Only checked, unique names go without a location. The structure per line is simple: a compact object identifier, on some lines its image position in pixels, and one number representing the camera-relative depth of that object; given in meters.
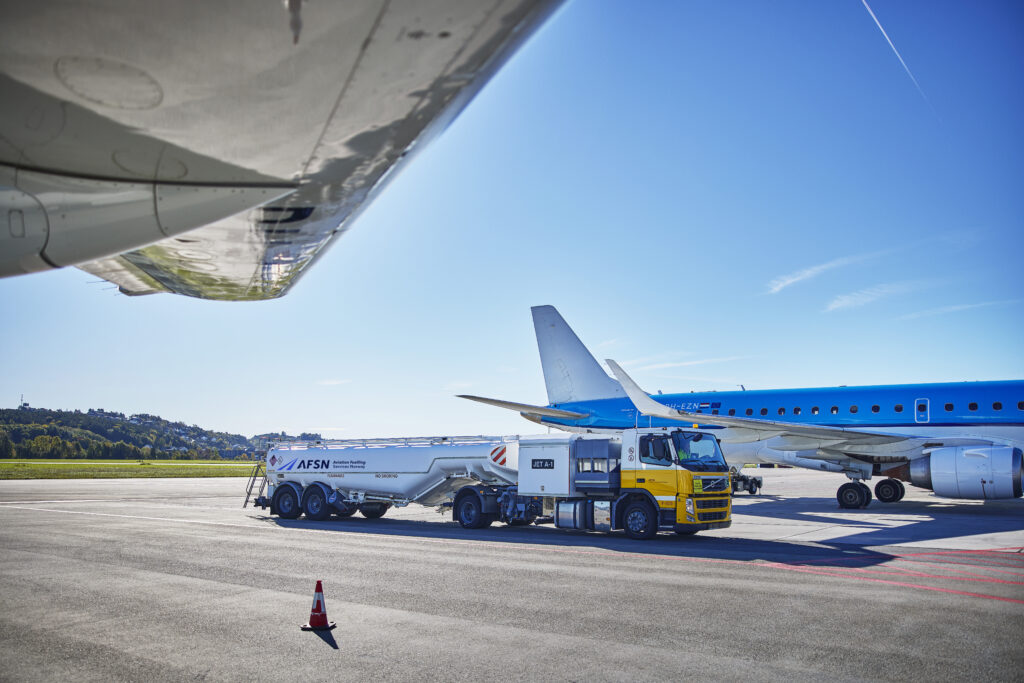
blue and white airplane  19.67
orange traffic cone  7.37
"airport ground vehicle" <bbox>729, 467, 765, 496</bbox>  32.06
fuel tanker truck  15.54
